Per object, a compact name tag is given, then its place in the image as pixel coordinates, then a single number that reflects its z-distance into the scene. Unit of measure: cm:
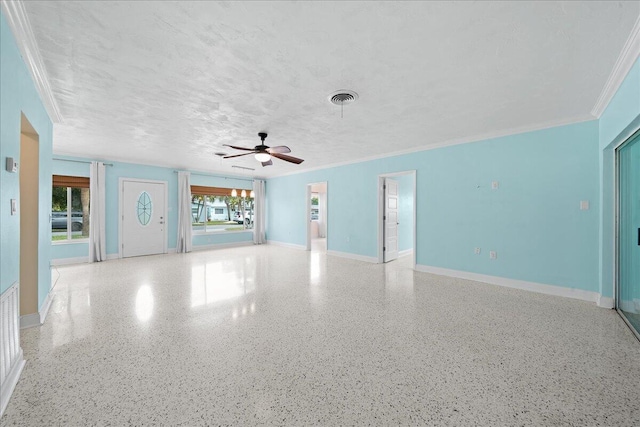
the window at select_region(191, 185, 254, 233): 845
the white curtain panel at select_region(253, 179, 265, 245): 941
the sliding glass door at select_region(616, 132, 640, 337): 281
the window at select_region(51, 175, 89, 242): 619
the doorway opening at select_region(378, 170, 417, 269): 625
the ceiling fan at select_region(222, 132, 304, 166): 408
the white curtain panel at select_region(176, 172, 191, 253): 777
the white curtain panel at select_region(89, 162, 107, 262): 632
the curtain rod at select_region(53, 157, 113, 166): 606
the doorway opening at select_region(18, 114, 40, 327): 283
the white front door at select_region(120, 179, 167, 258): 693
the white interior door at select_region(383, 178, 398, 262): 632
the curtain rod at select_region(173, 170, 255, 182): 821
